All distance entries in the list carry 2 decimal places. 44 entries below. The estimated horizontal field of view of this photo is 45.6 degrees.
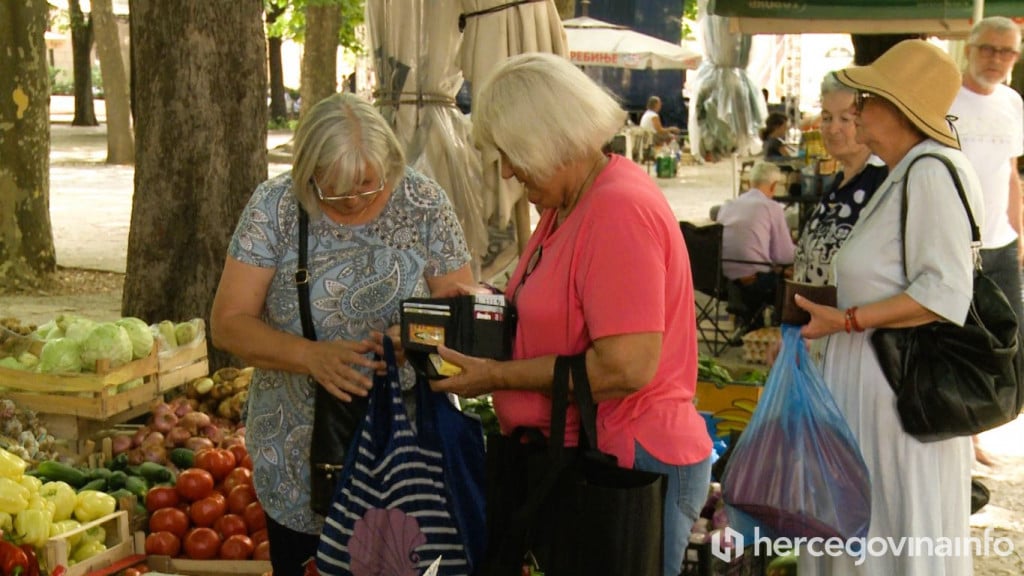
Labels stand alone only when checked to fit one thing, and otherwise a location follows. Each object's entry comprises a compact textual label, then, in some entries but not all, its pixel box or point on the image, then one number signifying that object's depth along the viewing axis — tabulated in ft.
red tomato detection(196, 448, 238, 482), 15.48
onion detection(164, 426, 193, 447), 16.96
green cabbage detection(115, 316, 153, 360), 17.40
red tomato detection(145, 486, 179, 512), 14.82
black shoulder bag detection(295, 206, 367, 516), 10.03
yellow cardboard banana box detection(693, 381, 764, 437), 19.27
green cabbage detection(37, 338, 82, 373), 17.01
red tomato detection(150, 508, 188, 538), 14.44
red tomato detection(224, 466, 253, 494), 15.23
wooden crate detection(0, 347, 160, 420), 16.61
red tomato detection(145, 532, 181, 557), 14.23
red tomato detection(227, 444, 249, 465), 15.99
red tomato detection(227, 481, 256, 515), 14.88
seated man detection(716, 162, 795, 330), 28.53
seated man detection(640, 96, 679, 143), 89.25
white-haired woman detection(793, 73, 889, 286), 12.84
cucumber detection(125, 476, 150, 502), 15.34
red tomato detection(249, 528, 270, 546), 14.53
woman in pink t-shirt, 8.42
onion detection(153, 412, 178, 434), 17.04
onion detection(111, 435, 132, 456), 16.80
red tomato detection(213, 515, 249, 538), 14.52
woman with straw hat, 11.10
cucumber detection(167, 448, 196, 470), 16.51
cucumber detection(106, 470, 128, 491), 15.37
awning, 23.13
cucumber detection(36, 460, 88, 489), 15.29
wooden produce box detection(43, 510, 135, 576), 12.86
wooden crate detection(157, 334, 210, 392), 17.97
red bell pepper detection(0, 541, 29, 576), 12.06
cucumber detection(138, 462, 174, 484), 15.90
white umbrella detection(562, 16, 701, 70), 65.51
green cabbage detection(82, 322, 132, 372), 16.78
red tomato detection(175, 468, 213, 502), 14.90
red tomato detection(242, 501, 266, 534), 14.65
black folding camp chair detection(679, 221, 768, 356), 27.61
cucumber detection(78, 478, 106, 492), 15.05
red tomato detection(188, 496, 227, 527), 14.56
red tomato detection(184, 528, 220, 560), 14.28
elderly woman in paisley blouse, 9.78
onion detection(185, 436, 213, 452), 16.92
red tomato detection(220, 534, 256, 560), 14.28
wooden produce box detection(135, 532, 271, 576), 14.07
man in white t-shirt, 18.57
